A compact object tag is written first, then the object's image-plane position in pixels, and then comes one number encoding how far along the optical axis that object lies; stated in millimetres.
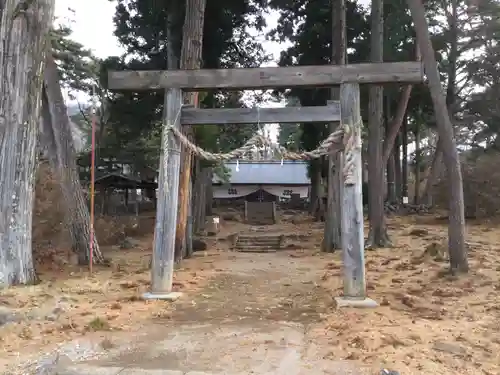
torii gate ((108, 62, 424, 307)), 7676
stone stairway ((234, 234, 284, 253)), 18969
